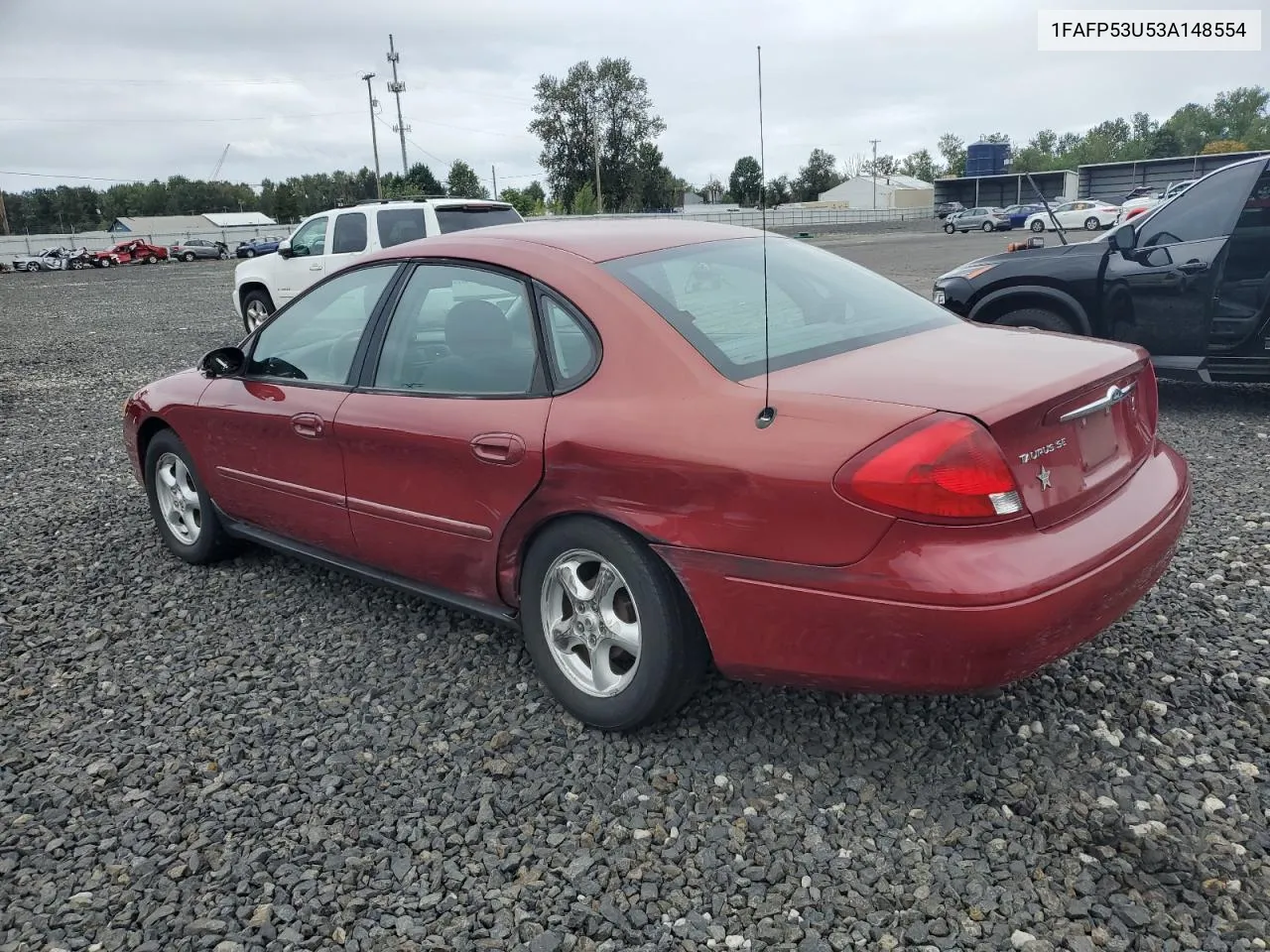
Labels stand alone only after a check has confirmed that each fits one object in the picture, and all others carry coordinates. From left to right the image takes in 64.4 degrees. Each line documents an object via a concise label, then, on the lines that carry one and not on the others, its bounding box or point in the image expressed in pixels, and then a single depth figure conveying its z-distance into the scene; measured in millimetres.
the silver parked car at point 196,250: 50812
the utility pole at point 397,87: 68188
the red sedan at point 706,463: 2422
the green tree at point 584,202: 66500
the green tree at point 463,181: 85438
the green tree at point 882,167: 117438
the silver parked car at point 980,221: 48156
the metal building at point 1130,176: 58906
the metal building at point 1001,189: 65562
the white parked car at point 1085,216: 45000
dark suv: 6422
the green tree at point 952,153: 125738
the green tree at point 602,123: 80625
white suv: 11766
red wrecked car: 47531
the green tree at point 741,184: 57381
